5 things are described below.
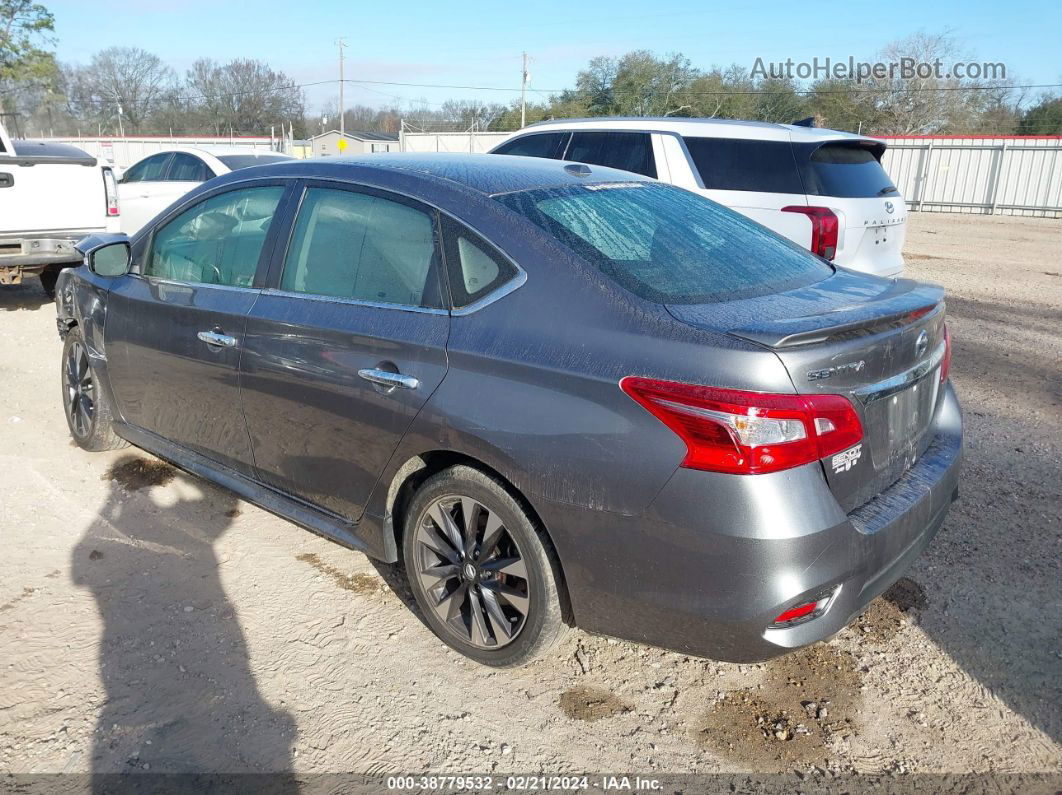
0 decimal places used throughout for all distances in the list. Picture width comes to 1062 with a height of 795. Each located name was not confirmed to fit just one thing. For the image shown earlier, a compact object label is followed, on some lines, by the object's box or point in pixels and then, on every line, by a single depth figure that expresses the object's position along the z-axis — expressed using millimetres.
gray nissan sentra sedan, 2250
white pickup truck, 7887
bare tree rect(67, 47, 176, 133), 70750
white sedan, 10297
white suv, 6180
